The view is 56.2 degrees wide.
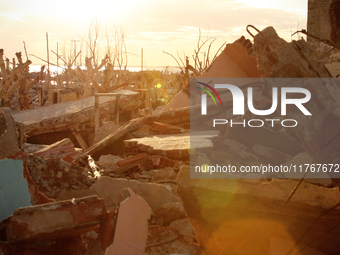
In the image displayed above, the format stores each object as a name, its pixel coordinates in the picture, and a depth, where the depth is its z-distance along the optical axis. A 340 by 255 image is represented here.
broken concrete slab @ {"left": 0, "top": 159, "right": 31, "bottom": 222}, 2.59
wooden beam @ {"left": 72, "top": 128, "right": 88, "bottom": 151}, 10.44
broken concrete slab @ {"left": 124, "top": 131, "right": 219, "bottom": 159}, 5.34
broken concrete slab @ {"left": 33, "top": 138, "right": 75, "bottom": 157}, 6.48
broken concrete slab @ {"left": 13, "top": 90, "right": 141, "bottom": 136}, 10.22
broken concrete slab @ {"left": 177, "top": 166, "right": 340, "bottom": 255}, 2.40
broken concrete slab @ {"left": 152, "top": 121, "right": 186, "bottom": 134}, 7.15
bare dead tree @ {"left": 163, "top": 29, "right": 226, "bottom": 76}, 11.40
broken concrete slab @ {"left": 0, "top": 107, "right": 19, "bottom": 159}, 2.80
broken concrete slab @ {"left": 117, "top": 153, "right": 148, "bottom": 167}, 5.46
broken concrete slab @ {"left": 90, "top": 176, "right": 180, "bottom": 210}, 3.81
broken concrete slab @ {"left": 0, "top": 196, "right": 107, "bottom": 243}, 2.25
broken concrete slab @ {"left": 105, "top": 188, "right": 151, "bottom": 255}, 2.45
